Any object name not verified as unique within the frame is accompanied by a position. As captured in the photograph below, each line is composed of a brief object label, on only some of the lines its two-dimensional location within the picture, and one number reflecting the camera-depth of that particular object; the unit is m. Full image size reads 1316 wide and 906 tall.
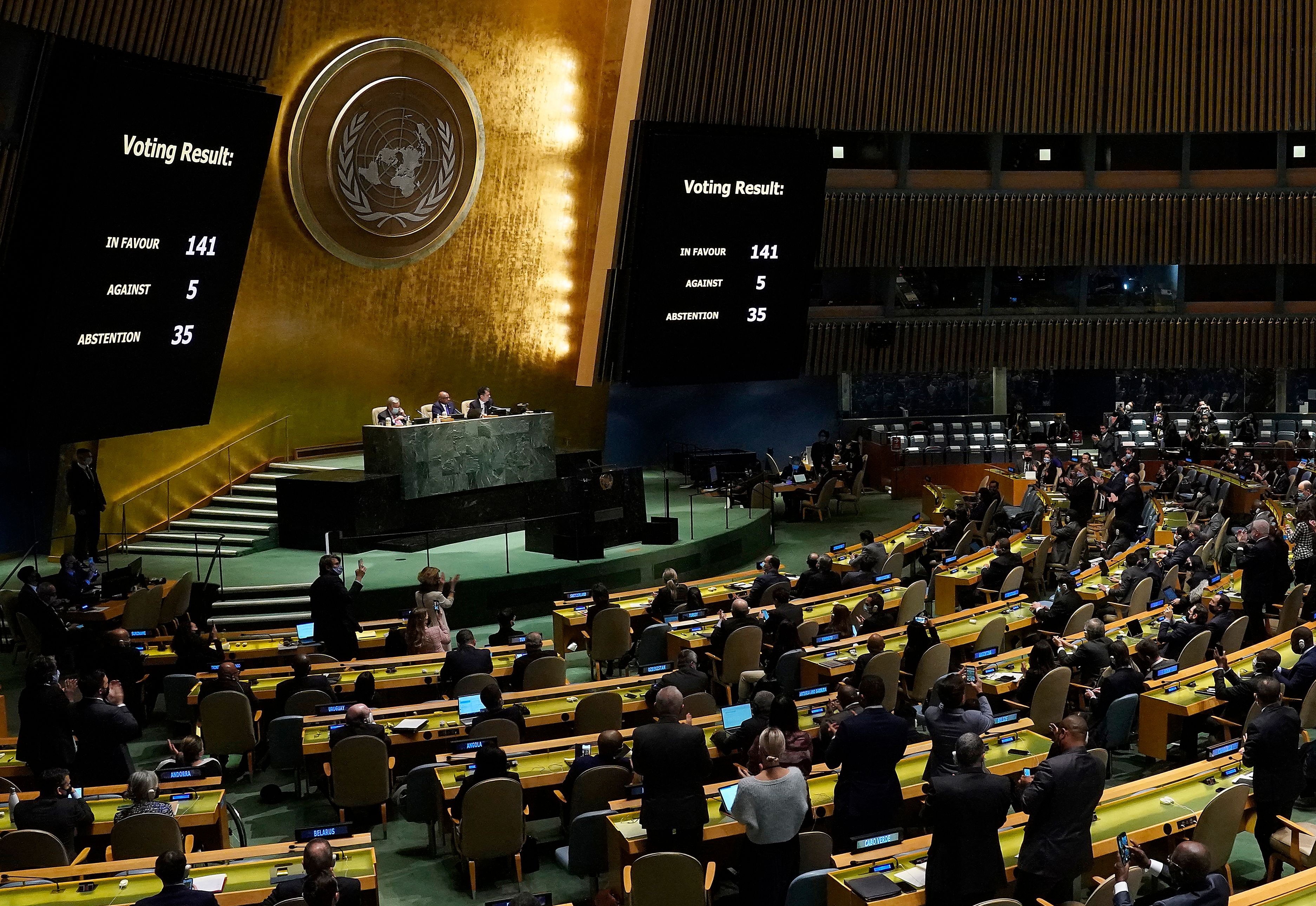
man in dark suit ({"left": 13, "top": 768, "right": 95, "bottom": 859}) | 7.64
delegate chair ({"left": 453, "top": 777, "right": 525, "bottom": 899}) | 8.26
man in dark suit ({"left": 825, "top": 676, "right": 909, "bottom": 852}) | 7.61
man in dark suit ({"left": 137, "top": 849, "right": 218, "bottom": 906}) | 6.13
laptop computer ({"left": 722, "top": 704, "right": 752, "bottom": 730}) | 8.88
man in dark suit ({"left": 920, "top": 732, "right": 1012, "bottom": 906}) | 6.46
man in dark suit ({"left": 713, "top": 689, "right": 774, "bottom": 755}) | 8.52
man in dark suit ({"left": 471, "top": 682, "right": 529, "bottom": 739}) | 9.29
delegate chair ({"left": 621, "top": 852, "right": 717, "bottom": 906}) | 6.77
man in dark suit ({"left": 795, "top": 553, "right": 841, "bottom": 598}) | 14.14
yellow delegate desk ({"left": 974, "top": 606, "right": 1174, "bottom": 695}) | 10.49
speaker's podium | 17.45
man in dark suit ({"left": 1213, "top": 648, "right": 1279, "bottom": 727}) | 9.54
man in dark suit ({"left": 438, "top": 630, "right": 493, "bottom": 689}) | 10.89
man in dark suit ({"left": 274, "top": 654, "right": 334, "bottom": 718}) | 10.52
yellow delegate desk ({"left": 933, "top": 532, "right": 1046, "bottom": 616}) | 15.23
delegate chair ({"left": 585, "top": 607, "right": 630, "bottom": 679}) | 13.16
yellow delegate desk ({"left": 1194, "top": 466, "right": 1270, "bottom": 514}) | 20.48
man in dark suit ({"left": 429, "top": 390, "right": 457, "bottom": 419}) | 18.61
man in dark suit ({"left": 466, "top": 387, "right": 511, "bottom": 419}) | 18.89
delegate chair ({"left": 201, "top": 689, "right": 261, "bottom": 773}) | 10.30
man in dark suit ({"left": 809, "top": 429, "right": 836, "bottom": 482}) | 24.25
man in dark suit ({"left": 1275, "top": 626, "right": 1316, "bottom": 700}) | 9.97
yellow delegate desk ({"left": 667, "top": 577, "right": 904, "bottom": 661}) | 12.64
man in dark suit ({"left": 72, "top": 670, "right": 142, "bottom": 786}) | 9.02
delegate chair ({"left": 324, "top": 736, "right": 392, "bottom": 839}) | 9.02
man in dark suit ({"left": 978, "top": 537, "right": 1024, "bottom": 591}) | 14.84
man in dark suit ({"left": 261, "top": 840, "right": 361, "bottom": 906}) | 6.26
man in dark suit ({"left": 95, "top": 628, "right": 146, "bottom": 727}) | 11.43
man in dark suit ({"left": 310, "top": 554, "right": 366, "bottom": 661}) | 12.48
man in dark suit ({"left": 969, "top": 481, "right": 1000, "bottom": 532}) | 19.17
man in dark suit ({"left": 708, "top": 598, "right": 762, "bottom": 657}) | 12.07
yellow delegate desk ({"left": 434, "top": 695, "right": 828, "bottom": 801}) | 8.77
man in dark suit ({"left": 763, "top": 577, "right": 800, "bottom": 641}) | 12.34
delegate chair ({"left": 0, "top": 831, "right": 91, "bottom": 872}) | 7.30
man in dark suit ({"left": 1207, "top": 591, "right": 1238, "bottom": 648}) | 11.41
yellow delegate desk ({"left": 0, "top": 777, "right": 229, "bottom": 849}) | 8.04
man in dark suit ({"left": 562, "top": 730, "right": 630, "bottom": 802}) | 8.31
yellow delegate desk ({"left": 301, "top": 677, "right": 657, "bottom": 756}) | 9.73
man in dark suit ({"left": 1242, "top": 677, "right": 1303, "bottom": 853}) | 7.86
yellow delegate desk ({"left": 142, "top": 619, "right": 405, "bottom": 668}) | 12.34
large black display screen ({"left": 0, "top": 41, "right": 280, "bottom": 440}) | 13.34
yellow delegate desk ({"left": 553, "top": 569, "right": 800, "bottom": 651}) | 13.75
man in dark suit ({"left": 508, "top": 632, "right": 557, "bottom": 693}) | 11.34
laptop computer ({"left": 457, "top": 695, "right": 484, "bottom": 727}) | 9.73
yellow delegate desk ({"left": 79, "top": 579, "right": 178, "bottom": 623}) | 13.86
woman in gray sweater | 7.05
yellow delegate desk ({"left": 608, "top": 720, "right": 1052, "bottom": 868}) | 7.68
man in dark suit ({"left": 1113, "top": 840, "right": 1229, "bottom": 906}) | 6.09
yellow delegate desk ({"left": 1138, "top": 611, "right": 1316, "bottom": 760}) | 9.77
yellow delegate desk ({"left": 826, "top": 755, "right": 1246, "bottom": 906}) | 6.93
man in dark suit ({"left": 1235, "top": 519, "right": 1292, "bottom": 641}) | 12.77
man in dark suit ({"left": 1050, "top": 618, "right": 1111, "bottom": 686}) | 10.55
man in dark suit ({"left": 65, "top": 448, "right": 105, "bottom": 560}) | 16.41
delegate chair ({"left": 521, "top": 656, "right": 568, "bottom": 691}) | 11.33
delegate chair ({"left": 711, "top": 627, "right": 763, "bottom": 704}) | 11.91
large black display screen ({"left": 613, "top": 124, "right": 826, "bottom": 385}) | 19.25
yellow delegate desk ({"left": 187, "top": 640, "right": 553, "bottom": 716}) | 11.26
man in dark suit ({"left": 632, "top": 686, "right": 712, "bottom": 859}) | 7.43
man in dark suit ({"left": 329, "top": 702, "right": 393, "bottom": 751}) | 9.03
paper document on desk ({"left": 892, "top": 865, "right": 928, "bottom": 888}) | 6.76
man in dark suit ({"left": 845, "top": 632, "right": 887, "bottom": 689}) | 10.09
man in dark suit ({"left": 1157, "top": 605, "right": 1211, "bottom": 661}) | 11.30
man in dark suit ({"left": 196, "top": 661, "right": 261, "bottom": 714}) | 10.51
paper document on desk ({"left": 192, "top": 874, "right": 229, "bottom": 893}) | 6.89
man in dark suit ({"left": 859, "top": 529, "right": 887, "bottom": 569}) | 15.20
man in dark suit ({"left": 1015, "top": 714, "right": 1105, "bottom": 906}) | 6.65
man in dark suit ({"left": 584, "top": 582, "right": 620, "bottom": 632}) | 13.20
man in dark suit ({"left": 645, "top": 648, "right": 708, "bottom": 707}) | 9.80
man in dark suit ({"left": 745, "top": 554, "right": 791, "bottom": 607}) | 14.23
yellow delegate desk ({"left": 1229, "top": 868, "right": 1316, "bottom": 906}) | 6.49
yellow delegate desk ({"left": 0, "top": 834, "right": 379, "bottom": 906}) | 6.90
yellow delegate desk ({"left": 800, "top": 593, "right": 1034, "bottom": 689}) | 11.18
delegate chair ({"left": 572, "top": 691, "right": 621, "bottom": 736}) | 10.12
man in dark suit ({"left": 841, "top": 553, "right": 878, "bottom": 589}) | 14.60
